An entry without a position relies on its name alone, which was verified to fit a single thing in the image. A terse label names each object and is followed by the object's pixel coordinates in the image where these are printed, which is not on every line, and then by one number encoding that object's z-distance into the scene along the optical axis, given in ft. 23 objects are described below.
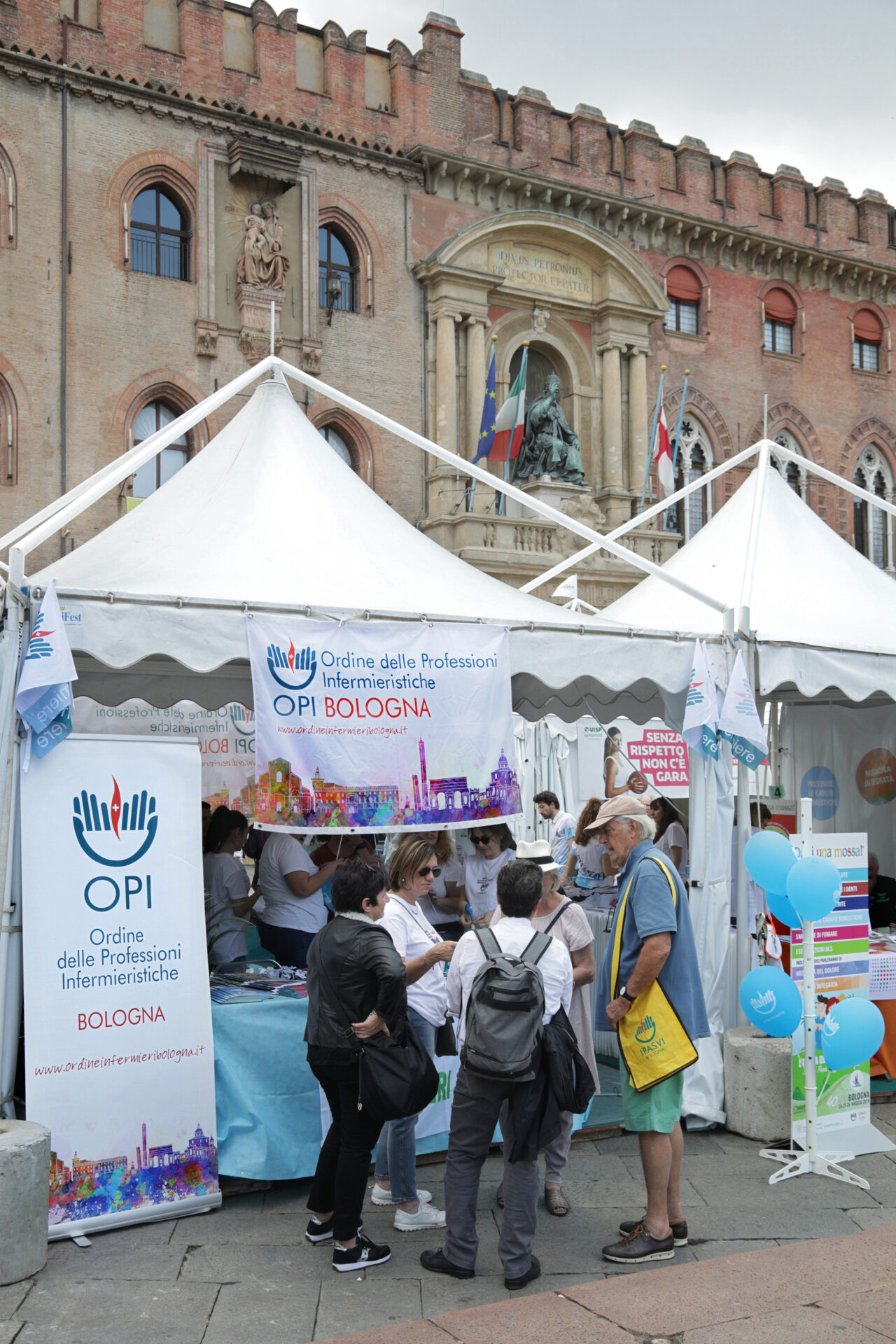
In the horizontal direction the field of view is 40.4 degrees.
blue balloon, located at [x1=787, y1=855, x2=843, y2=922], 20.10
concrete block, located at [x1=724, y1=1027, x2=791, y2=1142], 22.16
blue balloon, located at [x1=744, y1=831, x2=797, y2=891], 20.75
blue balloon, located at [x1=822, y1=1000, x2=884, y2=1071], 20.21
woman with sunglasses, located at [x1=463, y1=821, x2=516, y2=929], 25.38
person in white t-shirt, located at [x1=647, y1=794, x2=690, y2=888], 27.55
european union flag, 66.08
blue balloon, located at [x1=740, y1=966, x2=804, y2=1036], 20.24
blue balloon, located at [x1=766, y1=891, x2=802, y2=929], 21.18
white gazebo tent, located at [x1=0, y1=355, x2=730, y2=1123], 19.21
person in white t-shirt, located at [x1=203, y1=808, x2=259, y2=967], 22.70
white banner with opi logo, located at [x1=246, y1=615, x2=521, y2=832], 20.29
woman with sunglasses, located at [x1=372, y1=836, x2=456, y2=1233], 17.42
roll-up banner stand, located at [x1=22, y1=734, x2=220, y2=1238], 17.43
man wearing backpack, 14.99
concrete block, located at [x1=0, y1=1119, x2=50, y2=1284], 15.49
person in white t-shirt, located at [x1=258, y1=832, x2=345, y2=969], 23.84
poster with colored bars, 20.97
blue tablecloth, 18.94
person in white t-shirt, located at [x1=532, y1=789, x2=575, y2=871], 36.32
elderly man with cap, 16.47
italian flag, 65.00
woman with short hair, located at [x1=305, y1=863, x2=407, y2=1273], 15.62
